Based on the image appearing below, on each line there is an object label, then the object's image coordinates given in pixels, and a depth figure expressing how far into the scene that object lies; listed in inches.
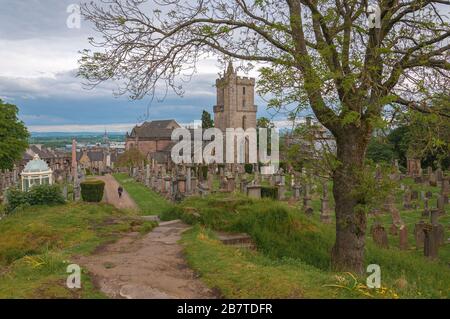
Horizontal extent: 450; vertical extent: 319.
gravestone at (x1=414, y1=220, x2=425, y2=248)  606.5
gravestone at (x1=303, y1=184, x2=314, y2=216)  793.1
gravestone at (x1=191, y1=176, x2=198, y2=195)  985.6
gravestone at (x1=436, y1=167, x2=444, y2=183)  1189.8
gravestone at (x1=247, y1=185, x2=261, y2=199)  790.5
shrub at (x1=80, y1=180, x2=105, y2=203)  939.3
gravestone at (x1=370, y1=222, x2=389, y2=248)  566.9
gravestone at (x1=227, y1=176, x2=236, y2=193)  1029.8
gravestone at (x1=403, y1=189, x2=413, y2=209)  888.3
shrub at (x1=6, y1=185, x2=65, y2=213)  677.9
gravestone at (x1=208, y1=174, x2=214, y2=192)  1146.8
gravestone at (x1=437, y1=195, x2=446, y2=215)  810.8
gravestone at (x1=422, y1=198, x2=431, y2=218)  766.5
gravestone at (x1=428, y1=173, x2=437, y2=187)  1201.2
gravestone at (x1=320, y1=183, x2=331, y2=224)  777.2
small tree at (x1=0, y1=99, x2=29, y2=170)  1710.1
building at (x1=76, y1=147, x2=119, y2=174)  3401.1
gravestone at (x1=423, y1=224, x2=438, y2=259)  529.3
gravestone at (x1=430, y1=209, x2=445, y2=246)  561.6
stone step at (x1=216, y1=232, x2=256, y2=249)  436.8
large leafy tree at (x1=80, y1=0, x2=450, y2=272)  318.3
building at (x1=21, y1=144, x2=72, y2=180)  3112.7
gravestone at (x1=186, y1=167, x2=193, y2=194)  985.5
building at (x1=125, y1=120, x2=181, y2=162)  3260.3
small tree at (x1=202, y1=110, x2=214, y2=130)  2819.9
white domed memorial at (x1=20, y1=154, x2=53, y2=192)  988.6
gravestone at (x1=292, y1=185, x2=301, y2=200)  992.7
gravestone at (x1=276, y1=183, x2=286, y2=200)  987.5
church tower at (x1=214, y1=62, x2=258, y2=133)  2534.4
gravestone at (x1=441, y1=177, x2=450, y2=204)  972.6
